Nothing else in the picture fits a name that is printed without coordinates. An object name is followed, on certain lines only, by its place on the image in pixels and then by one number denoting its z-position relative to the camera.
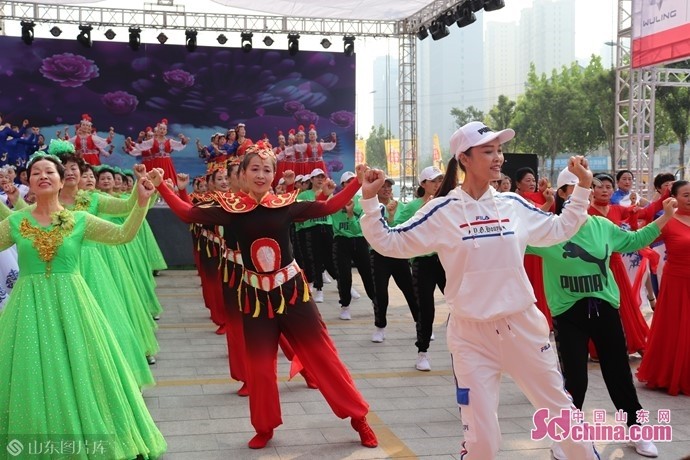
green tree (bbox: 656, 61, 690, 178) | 27.61
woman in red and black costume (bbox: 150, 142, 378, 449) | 4.85
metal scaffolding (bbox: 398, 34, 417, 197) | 19.03
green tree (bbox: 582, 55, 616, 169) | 34.72
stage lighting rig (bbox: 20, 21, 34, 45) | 18.25
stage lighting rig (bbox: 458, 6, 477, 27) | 15.29
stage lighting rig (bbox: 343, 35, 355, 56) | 20.20
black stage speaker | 14.08
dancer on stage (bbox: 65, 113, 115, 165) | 17.41
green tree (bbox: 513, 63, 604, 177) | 36.72
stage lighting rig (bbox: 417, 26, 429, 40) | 18.14
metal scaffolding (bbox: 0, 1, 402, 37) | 17.97
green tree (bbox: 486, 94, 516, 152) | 41.88
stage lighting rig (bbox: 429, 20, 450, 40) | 16.77
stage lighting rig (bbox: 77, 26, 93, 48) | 18.69
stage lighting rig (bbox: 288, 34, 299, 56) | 20.09
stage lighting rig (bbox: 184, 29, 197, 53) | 19.09
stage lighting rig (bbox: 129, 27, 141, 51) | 19.03
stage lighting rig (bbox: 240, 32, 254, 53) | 19.64
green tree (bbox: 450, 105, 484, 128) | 47.46
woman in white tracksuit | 3.44
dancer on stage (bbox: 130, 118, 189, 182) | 19.41
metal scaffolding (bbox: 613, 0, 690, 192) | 14.43
